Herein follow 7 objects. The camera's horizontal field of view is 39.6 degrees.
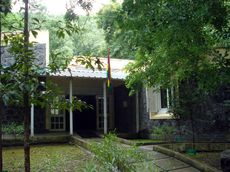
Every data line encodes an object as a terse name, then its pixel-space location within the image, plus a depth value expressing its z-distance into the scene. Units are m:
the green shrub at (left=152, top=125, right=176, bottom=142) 11.60
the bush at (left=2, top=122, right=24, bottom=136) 12.44
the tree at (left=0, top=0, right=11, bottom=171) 3.24
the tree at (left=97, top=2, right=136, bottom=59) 18.21
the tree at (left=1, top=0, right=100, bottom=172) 3.41
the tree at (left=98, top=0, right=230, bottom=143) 6.00
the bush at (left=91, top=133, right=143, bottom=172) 4.25
